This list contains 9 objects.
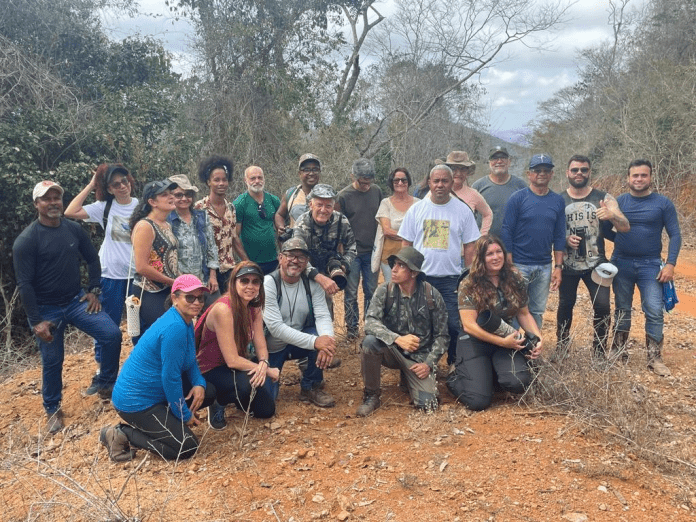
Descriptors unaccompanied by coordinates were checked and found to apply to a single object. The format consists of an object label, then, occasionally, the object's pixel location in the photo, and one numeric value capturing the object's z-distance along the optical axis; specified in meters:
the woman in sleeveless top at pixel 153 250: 4.10
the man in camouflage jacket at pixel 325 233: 4.55
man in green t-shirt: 5.20
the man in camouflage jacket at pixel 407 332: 4.14
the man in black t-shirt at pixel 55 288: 4.09
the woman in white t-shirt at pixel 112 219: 4.59
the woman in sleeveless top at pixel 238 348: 3.77
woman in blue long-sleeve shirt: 3.41
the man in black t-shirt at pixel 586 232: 4.87
